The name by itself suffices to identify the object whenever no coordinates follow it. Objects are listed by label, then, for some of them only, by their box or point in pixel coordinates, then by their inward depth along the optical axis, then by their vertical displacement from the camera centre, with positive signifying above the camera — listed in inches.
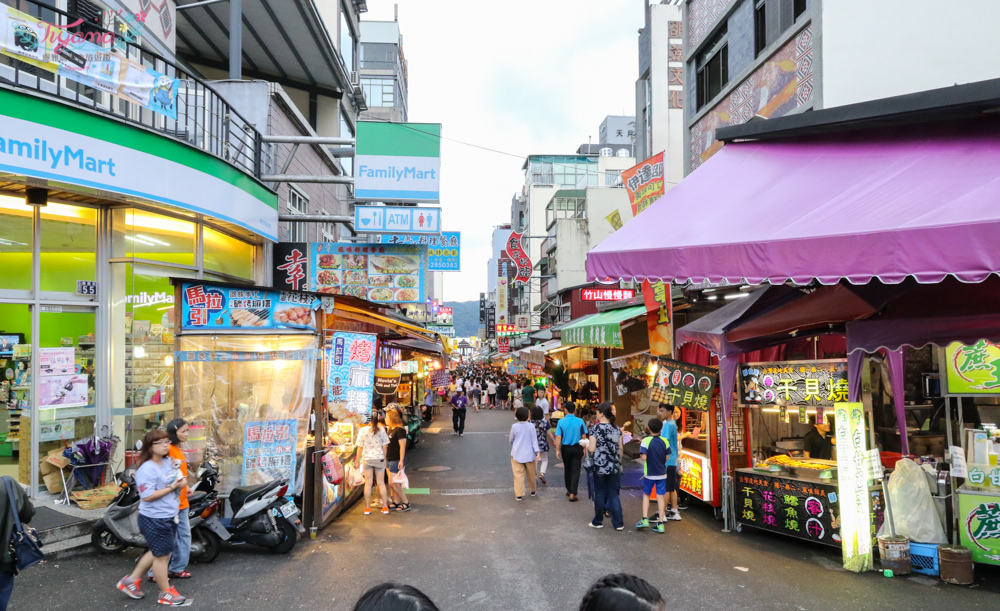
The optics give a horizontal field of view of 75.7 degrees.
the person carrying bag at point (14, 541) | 195.0 -64.6
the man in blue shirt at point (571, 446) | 461.7 -83.4
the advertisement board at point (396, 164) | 523.8 +137.9
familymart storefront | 342.6 +43.7
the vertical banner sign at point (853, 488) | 288.5 -72.3
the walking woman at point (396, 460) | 428.1 -86.3
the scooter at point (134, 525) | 299.4 -90.8
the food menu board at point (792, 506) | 313.0 -90.9
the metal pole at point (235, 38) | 535.7 +250.1
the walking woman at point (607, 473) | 373.7 -82.8
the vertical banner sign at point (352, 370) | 390.6 -24.0
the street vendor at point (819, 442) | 379.2 -66.9
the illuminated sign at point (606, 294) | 792.9 +44.9
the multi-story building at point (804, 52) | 362.3 +179.7
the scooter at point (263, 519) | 315.0 -92.4
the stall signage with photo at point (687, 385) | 400.2 -34.4
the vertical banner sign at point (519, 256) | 1111.0 +130.4
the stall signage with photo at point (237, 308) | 342.0 +12.7
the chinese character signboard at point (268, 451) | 344.8 -64.3
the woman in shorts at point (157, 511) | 249.8 -70.0
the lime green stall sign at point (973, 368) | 281.7 -17.3
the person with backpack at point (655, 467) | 368.8 -78.5
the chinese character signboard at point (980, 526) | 274.8 -85.1
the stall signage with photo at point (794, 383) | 323.9 -28.7
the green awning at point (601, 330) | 585.0 +0.3
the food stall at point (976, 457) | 276.8 -57.8
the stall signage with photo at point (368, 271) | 539.5 +51.4
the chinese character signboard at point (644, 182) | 449.4 +105.2
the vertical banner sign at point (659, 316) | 438.9 +9.7
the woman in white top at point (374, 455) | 419.8 -80.7
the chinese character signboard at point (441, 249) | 545.0 +70.7
